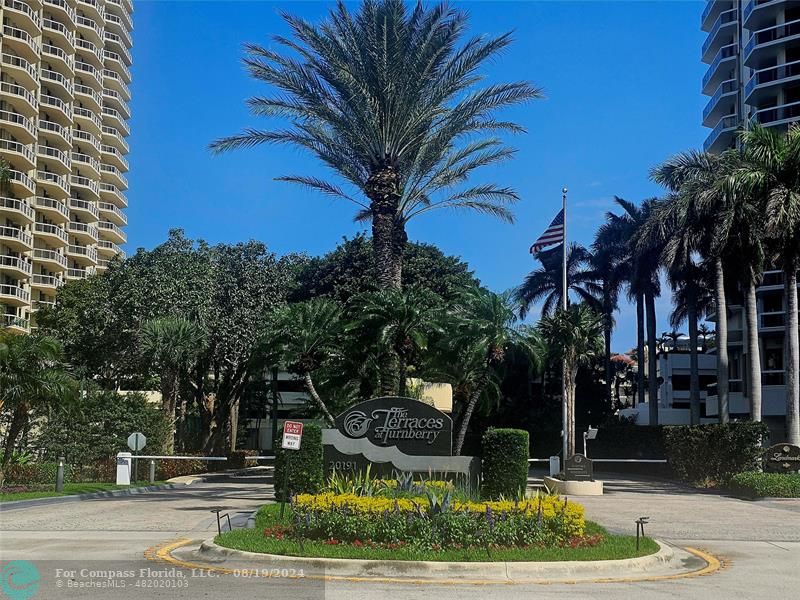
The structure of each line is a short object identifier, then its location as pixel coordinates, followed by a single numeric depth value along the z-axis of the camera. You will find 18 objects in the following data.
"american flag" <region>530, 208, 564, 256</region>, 34.19
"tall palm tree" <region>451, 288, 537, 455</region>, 31.70
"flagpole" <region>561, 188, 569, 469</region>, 35.47
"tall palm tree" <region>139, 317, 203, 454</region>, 44.97
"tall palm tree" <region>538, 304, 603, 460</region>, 35.16
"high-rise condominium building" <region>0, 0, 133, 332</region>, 66.62
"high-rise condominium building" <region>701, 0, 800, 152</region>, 61.56
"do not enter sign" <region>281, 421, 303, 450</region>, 15.80
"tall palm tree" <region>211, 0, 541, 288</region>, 26.98
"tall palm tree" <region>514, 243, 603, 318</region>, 64.75
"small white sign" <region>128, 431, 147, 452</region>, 32.44
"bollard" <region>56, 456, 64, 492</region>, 27.85
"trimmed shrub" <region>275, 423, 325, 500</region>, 20.34
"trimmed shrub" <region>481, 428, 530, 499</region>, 17.89
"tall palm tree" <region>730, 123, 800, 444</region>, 32.66
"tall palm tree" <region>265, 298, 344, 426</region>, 32.53
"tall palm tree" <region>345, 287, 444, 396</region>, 30.44
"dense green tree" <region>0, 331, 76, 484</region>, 28.34
